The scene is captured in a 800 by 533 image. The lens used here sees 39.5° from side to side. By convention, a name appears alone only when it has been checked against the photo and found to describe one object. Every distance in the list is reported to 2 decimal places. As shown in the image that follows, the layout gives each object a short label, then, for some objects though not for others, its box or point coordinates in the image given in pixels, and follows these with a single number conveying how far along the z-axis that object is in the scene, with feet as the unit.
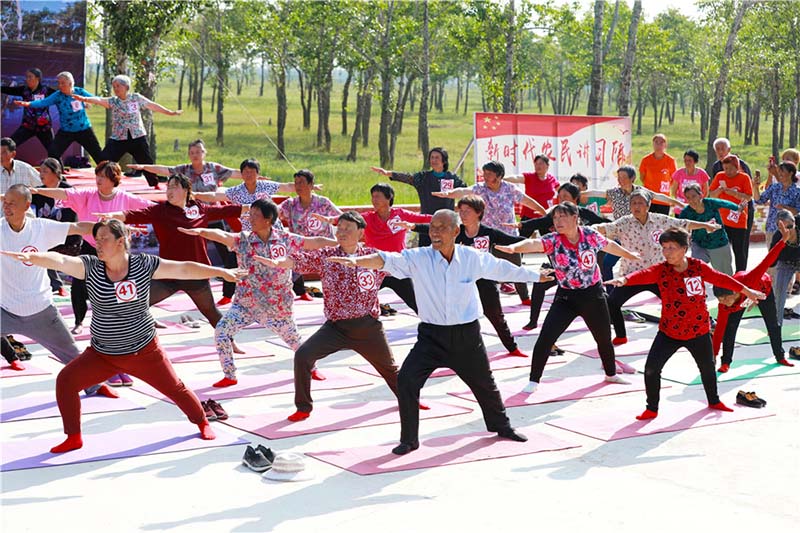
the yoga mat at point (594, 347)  39.13
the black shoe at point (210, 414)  28.73
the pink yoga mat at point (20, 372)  33.31
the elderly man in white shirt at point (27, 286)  28.89
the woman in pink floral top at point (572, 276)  32.01
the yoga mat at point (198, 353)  36.60
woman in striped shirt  24.98
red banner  63.00
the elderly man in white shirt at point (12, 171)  43.34
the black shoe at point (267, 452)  24.53
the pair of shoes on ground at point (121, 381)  32.22
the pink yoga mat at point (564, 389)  32.12
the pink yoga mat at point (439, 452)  24.98
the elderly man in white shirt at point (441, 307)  25.64
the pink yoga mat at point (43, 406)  28.96
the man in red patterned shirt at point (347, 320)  28.40
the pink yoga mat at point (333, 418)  28.09
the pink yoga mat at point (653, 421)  28.48
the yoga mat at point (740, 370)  35.32
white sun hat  23.70
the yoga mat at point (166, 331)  38.45
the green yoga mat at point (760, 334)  41.84
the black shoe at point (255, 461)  24.21
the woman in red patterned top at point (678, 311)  29.45
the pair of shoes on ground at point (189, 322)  42.27
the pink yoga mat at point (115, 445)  24.84
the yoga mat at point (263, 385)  31.94
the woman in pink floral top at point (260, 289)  31.42
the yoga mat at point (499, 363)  35.24
